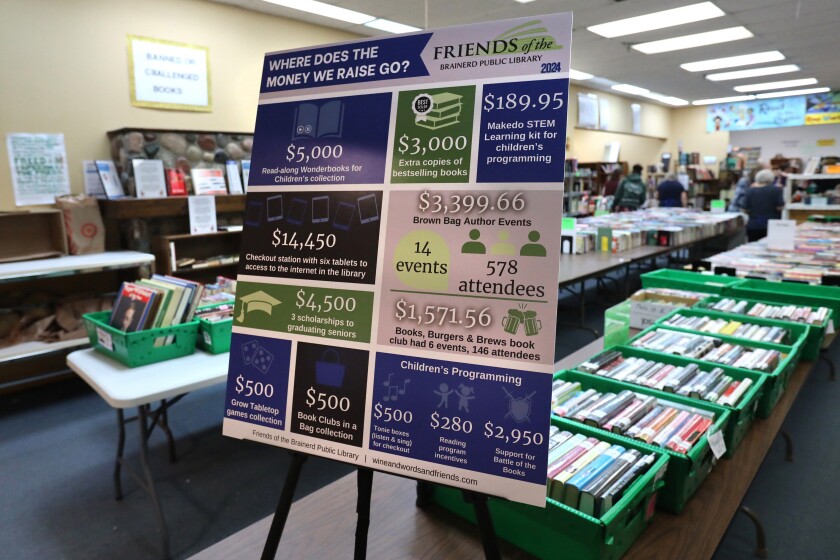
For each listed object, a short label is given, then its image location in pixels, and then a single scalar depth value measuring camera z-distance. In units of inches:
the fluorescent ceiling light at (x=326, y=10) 199.2
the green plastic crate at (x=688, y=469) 50.1
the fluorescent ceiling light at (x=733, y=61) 302.7
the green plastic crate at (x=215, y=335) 93.4
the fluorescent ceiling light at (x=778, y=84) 393.1
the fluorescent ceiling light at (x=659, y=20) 213.6
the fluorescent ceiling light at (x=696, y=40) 249.3
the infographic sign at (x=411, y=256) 37.5
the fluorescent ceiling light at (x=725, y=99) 470.6
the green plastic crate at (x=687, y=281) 119.3
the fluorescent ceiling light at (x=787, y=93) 438.3
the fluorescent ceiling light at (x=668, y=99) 462.0
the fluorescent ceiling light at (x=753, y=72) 339.0
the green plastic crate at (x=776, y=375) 70.2
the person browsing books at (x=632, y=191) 342.6
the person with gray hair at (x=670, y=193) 371.9
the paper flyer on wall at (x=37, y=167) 157.6
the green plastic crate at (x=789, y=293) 109.3
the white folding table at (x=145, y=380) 78.4
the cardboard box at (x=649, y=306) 103.3
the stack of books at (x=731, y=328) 88.1
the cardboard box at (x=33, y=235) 153.5
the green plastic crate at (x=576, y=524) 41.3
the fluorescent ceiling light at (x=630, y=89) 406.9
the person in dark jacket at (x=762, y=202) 260.8
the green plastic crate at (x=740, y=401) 60.4
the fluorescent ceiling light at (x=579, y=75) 344.5
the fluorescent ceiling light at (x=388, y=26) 225.1
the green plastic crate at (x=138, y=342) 87.9
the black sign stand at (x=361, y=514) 38.0
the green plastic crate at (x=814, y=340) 91.7
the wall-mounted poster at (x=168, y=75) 179.8
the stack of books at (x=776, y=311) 97.9
